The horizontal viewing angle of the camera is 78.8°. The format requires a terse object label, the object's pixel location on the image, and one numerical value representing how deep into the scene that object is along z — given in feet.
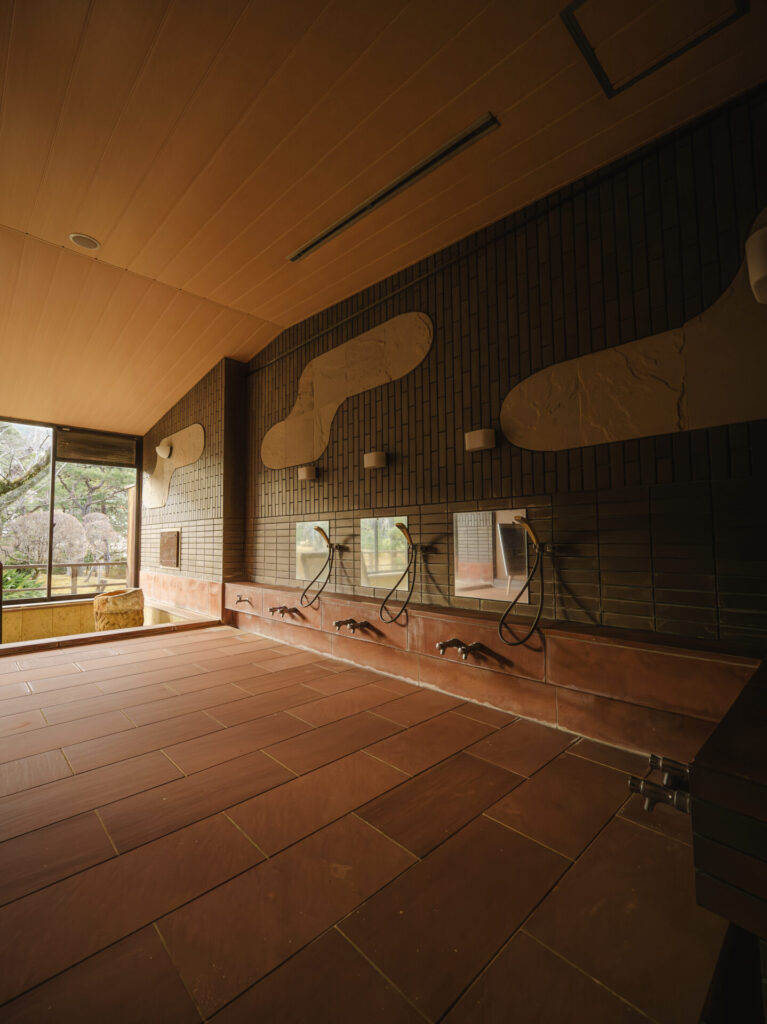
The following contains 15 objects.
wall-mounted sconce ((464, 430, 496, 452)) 8.87
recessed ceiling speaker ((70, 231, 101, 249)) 10.44
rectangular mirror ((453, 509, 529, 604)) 8.63
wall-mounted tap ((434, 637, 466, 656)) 8.12
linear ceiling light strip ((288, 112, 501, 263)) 7.54
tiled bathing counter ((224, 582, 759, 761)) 5.91
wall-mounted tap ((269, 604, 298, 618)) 12.71
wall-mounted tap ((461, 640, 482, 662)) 8.04
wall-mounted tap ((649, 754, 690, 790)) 3.55
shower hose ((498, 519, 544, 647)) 7.55
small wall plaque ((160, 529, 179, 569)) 18.90
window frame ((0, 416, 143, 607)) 19.16
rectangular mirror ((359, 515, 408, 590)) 10.82
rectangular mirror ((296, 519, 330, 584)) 13.03
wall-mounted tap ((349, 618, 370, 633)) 10.44
